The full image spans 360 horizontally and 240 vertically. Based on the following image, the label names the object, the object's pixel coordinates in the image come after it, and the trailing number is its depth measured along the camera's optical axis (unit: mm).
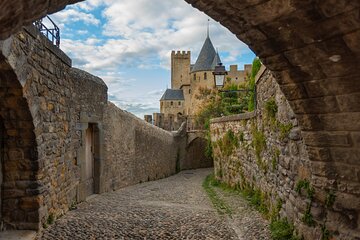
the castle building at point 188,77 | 44544
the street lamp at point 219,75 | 8586
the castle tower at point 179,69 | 56750
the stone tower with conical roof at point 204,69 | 46156
